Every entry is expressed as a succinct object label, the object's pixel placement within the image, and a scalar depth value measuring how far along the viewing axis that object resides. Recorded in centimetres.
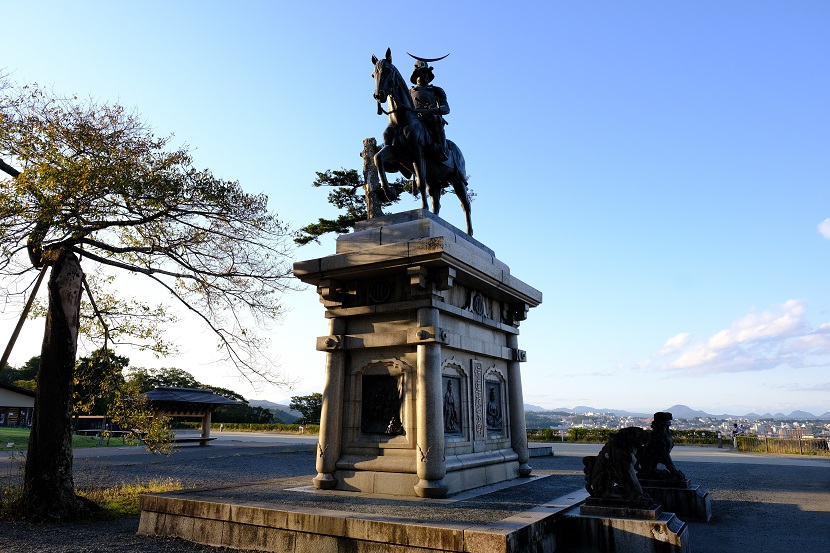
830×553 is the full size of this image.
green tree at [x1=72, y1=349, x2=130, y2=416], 1047
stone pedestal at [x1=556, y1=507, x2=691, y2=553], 587
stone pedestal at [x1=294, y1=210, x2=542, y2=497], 806
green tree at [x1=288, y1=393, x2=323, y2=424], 4800
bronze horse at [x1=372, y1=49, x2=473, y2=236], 926
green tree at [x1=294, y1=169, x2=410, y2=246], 2384
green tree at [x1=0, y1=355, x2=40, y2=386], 5112
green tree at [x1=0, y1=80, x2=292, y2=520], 855
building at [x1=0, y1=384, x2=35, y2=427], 3581
